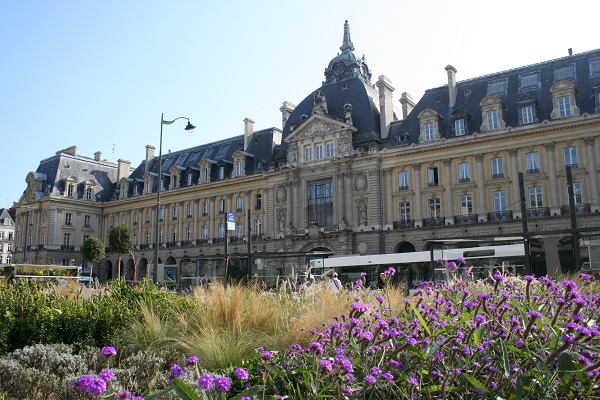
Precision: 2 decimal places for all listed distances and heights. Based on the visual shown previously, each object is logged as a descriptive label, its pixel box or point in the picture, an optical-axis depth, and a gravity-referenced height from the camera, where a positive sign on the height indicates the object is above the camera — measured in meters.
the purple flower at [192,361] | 3.51 -0.57
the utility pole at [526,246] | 20.28 +0.71
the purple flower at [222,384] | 3.08 -0.64
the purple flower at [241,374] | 3.44 -0.65
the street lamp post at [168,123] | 28.08 +7.45
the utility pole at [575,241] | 19.96 +0.85
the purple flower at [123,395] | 2.96 -0.66
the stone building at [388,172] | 37.94 +8.00
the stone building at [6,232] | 102.81 +8.13
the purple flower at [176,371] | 3.28 -0.60
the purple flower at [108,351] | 3.75 -0.54
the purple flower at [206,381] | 3.04 -0.62
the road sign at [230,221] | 31.71 +2.85
